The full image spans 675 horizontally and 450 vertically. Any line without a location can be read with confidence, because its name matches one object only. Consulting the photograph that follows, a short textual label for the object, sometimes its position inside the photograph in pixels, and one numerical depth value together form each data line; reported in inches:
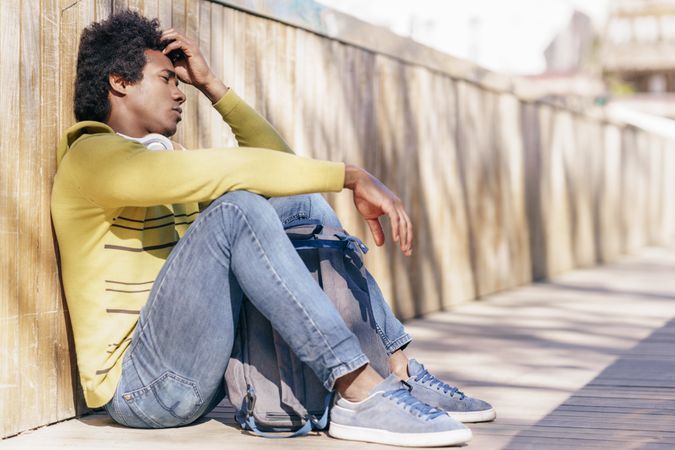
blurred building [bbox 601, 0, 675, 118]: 1758.1
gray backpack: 135.6
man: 126.2
